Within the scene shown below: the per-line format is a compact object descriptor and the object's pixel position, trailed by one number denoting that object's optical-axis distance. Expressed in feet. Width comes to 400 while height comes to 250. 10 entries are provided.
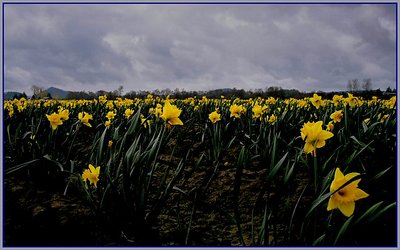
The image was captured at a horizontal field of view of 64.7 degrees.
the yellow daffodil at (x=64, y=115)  9.00
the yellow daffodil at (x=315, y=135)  5.25
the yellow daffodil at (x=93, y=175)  5.88
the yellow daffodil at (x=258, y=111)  11.78
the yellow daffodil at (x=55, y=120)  8.75
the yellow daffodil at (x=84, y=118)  9.65
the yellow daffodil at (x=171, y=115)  6.04
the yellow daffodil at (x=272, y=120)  11.48
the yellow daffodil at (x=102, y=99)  24.64
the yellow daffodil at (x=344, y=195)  3.81
